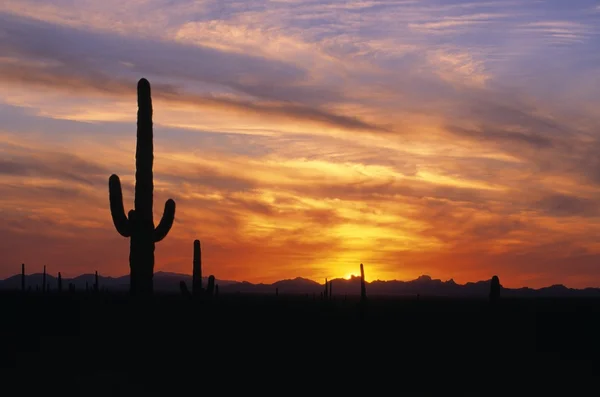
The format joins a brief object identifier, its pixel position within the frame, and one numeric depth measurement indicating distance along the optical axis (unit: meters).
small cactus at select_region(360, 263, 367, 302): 42.05
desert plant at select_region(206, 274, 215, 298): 38.96
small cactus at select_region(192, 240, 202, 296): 36.88
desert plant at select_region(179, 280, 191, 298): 35.09
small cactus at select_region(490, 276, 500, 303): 37.94
